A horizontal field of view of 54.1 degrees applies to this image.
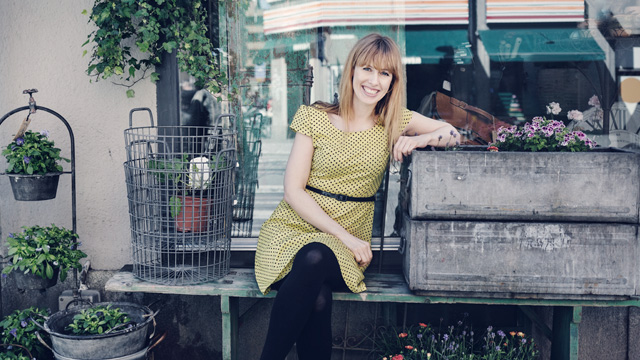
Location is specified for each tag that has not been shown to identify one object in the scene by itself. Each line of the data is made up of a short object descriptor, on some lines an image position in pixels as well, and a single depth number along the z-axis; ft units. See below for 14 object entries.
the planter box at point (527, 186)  9.08
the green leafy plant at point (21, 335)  10.63
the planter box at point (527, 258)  9.19
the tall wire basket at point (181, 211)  10.03
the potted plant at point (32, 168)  10.34
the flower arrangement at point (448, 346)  10.16
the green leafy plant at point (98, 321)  9.84
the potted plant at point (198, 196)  10.00
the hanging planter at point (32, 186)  10.34
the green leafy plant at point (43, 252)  10.21
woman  9.37
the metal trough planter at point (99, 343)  9.48
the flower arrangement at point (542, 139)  9.45
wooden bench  9.60
